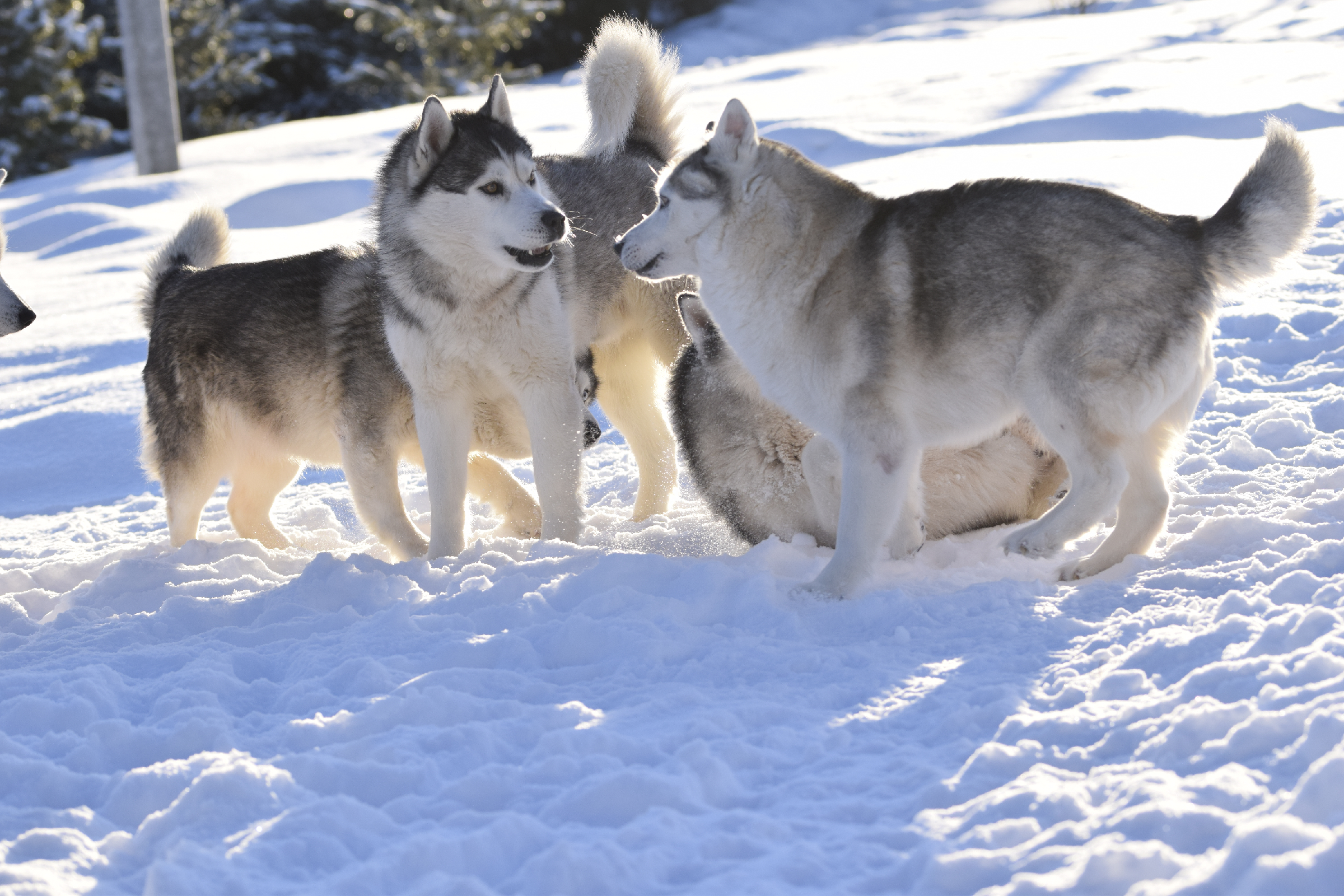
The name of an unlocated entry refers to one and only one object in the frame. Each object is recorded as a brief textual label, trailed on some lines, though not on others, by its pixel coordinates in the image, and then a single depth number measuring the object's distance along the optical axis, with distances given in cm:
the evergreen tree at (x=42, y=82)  3784
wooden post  2745
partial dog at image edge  942
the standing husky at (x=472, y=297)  832
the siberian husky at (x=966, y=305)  657
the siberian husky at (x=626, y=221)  1009
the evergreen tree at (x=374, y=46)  4259
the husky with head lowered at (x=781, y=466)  826
